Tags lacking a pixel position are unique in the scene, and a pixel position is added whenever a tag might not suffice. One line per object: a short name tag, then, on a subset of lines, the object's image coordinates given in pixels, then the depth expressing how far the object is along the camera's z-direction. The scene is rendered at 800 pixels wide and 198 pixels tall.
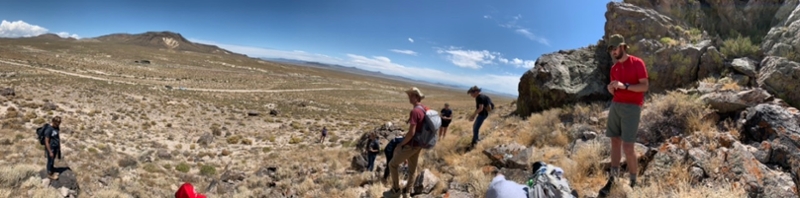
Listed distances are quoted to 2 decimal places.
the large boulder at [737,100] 6.87
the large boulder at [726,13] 11.20
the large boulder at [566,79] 11.08
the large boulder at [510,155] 6.88
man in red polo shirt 4.58
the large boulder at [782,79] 7.54
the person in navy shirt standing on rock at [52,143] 9.20
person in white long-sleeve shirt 3.34
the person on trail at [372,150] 11.42
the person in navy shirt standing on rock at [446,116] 11.34
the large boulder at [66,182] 8.98
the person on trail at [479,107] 9.33
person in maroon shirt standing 5.55
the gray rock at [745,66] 8.62
